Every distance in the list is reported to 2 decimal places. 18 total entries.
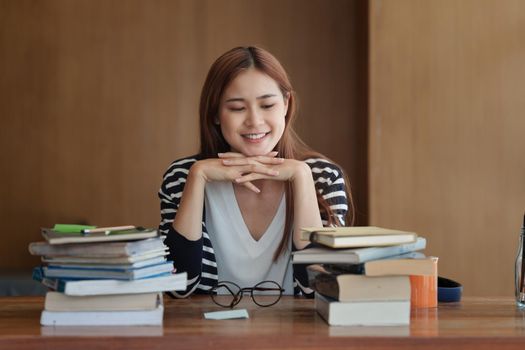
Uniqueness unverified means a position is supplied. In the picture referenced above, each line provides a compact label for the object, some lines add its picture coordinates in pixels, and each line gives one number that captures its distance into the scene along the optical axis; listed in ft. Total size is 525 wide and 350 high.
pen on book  7.12
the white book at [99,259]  7.02
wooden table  6.64
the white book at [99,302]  6.99
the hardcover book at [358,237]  7.10
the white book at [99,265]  7.03
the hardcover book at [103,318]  6.96
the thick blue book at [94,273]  7.03
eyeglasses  7.83
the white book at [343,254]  7.06
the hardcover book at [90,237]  7.05
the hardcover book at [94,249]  7.02
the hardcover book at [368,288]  7.04
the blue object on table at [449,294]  8.05
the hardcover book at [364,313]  7.02
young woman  9.24
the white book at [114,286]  6.97
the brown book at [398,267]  7.04
